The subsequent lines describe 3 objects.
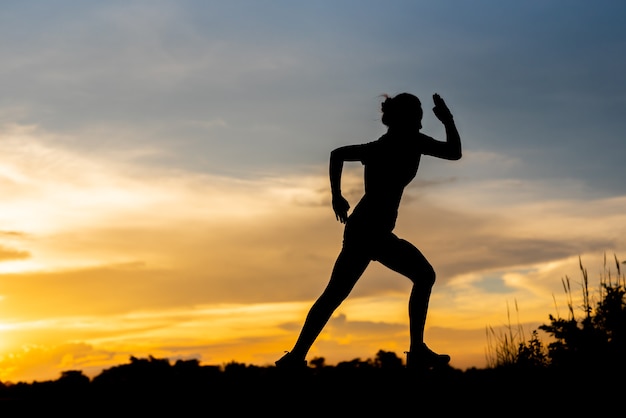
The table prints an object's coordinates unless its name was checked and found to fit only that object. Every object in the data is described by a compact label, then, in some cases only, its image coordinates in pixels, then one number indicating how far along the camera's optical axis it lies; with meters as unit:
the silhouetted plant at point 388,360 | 8.39
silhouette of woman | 6.68
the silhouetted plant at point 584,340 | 8.99
